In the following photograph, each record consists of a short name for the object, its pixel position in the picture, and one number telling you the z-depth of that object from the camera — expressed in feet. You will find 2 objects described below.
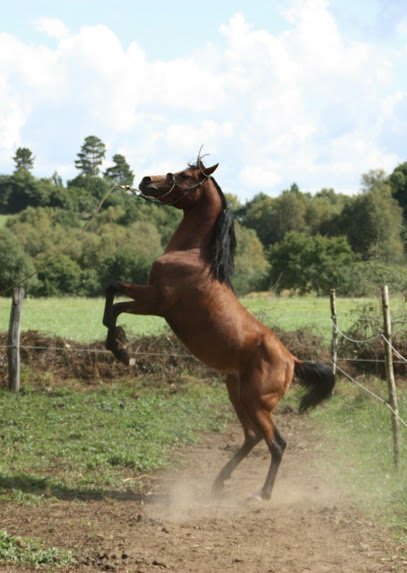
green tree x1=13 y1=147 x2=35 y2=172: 363.97
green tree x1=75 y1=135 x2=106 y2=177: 362.08
